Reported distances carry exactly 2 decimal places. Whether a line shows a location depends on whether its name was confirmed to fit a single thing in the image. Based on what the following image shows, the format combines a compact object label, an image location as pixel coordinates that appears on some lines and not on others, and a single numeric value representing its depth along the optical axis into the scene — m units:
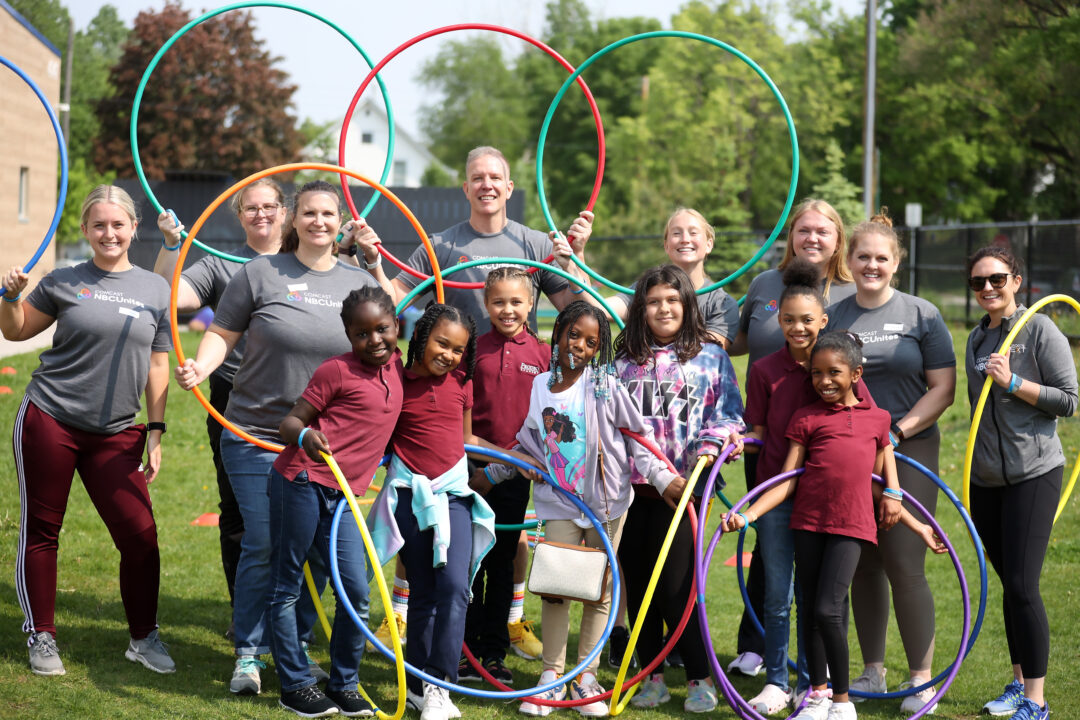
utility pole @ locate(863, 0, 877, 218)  17.42
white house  65.75
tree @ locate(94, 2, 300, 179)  36.59
